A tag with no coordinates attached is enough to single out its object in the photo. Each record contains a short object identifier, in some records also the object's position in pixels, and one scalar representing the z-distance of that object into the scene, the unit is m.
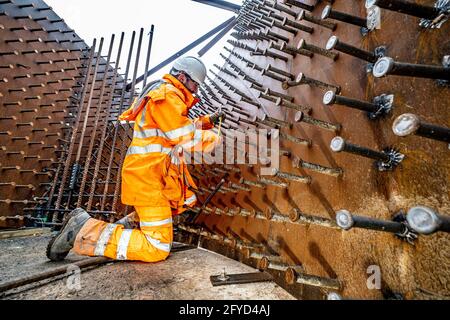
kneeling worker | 1.91
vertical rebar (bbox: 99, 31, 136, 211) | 3.53
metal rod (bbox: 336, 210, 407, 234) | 0.68
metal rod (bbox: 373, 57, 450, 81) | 0.68
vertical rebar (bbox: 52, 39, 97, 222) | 3.52
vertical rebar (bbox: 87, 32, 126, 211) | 3.44
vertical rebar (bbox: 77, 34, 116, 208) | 3.46
